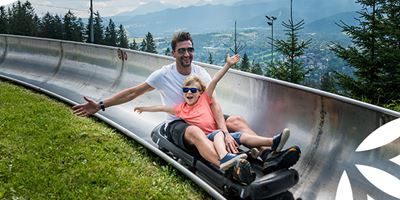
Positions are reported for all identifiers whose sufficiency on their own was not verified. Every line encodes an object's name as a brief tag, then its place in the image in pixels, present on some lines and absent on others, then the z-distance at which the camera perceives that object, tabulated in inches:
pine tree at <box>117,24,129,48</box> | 3922.7
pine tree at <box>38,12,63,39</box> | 3253.0
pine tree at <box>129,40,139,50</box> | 4313.7
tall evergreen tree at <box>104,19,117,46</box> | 3636.8
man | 175.9
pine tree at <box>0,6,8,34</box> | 2908.5
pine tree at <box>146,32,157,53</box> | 4379.7
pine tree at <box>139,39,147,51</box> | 4583.9
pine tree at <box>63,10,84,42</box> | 3216.0
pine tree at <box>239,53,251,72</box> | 2970.5
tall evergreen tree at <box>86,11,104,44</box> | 3447.3
